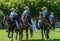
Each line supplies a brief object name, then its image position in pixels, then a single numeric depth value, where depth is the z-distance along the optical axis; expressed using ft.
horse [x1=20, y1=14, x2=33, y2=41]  63.08
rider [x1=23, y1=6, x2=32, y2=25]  63.72
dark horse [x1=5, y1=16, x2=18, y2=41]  64.59
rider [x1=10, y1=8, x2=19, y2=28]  65.33
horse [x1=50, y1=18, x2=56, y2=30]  104.88
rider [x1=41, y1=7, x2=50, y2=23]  67.65
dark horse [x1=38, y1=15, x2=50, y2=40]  66.56
